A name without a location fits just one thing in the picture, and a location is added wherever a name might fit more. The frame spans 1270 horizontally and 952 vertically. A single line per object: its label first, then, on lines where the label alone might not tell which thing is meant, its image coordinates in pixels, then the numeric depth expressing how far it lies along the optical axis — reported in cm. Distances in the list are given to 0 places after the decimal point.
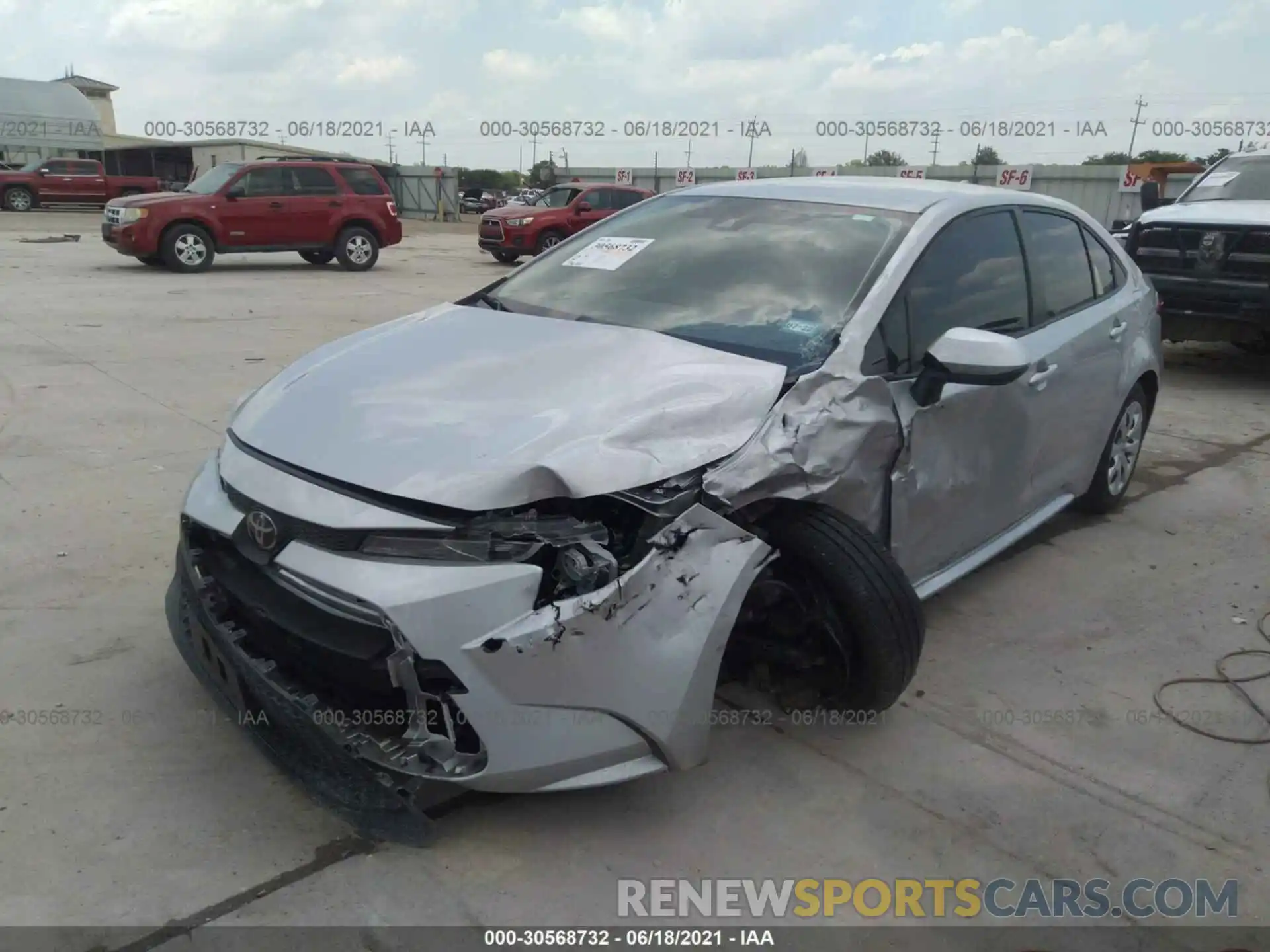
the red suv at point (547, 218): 1739
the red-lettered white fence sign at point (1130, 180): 2364
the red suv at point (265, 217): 1404
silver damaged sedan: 229
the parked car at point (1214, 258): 803
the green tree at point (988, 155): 4022
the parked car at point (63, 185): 2780
